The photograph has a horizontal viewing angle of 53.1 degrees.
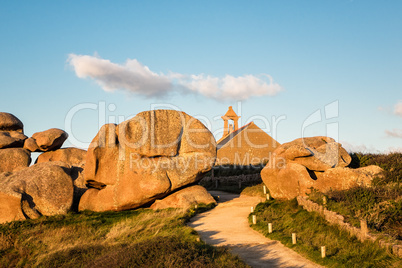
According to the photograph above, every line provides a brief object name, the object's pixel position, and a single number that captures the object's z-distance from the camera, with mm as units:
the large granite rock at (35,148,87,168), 32844
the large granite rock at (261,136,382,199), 18969
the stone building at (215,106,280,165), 45594
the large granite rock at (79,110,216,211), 21562
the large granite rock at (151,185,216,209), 21281
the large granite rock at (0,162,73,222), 19578
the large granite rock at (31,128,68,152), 31688
